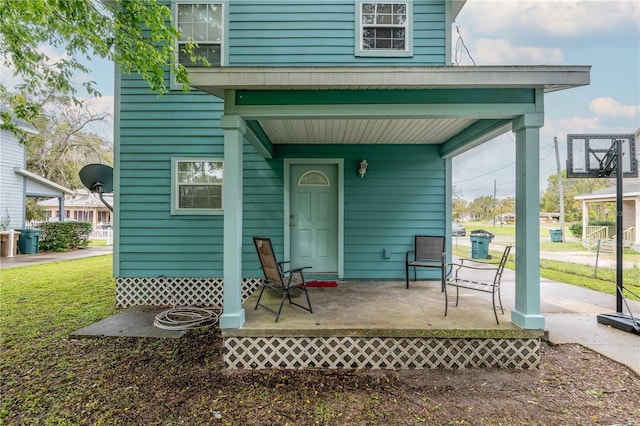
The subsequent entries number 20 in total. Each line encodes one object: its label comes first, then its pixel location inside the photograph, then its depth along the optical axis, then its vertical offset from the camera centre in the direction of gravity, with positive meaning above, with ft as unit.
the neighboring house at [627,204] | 41.04 +2.57
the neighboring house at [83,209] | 77.95 +1.53
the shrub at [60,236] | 36.45 -2.88
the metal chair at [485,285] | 10.03 -2.39
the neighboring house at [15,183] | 33.96 +3.75
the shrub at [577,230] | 55.42 -2.03
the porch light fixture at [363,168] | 16.15 +2.70
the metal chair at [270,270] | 10.55 -2.03
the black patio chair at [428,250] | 16.11 -1.77
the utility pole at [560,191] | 50.86 +5.09
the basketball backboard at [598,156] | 13.24 +2.89
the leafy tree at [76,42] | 11.74 +7.80
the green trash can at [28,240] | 33.14 -3.04
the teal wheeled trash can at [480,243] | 31.04 -2.68
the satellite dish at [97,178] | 16.28 +2.02
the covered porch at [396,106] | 9.05 +3.65
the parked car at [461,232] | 74.78 -3.69
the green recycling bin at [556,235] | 50.49 -2.76
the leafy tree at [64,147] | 48.62 +12.15
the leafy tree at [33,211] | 48.32 +0.38
